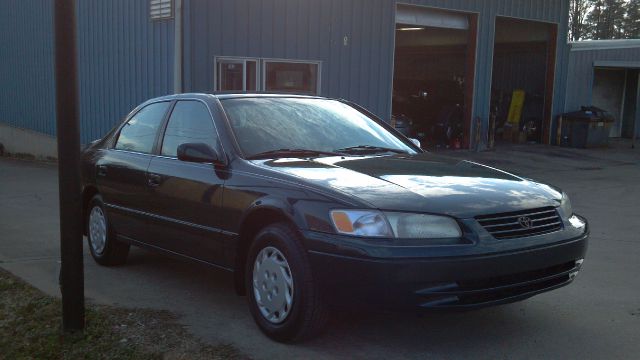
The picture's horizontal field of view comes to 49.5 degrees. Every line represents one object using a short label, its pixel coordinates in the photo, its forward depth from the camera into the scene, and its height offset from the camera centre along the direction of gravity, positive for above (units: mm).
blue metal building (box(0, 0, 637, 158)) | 13266 +228
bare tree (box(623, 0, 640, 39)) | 55969 +4176
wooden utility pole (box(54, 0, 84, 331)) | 4266 -679
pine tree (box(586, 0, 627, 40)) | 57094 +4264
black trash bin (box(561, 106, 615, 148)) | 20109 -1616
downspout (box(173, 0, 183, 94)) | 12773 +182
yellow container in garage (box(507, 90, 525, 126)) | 21812 -1196
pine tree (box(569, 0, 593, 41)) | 56594 +4271
